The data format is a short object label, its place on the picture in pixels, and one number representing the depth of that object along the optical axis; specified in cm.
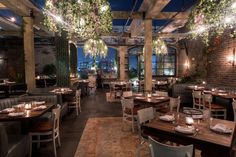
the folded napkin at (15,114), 360
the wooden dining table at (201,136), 216
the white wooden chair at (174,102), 471
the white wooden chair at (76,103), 697
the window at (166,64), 1594
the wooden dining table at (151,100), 474
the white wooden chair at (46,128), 371
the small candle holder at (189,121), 272
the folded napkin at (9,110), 390
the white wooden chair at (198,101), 615
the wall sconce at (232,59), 723
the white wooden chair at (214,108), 557
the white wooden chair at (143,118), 319
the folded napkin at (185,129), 244
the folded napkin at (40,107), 407
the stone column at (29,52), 745
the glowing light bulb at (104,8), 460
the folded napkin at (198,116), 305
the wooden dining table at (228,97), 574
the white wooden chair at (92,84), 1360
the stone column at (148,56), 769
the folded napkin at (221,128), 245
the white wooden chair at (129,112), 474
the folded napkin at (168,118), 294
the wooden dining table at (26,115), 346
